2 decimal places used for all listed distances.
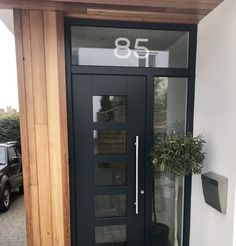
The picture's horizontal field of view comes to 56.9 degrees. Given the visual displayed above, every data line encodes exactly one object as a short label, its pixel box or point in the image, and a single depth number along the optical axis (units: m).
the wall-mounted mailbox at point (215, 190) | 1.79
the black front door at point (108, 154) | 2.22
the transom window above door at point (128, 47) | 2.20
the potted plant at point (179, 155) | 1.88
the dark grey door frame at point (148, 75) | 2.15
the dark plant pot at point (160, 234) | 2.46
